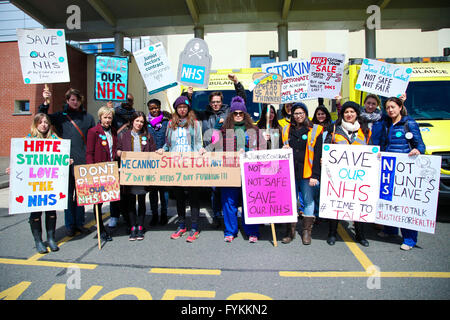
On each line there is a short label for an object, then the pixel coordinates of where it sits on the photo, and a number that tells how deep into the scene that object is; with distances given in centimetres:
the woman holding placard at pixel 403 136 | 376
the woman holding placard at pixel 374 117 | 425
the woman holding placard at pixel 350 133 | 387
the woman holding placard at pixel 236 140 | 395
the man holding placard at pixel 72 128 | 427
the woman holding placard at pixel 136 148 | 420
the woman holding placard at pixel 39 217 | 383
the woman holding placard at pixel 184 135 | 416
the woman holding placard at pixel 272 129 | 423
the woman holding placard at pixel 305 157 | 392
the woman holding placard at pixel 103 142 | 409
